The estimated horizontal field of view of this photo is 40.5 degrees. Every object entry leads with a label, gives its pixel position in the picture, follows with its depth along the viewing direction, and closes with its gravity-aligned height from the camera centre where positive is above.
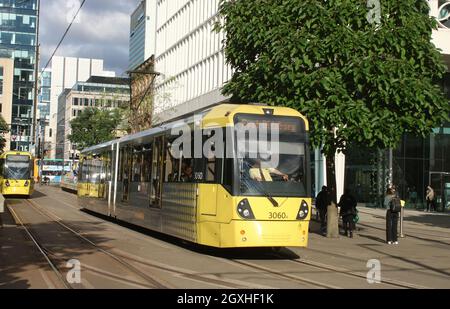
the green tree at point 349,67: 15.84 +3.02
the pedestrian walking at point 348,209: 18.94 -0.89
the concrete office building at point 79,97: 131.88 +17.16
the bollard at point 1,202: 17.25 -0.80
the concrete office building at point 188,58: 48.78 +10.83
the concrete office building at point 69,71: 185.75 +31.93
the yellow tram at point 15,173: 36.44 +0.04
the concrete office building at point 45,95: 174.88 +23.83
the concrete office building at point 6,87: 102.12 +14.67
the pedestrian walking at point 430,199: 36.15 -0.98
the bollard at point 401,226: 19.74 -1.47
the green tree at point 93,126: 60.75 +5.53
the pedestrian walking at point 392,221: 17.58 -1.13
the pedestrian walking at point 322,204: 20.62 -0.82
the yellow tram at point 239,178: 12.07 +0.01
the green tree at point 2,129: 54.65 +4.19
